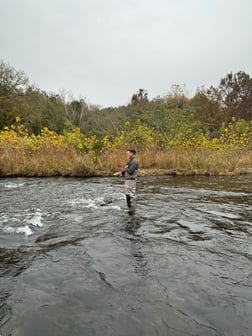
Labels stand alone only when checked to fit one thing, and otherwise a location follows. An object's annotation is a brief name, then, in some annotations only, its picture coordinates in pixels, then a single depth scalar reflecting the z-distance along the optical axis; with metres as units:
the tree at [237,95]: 36.97
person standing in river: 8.66
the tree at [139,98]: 52.12
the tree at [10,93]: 34.62
